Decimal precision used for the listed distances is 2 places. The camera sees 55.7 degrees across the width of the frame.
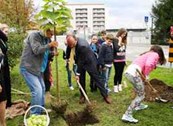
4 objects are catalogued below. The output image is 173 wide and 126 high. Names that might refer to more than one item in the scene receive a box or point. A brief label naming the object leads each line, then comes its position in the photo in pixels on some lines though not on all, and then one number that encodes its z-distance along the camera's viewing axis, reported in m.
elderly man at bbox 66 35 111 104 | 3.84
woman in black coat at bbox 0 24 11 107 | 3.39
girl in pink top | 3.05
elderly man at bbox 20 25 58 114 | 3.05
